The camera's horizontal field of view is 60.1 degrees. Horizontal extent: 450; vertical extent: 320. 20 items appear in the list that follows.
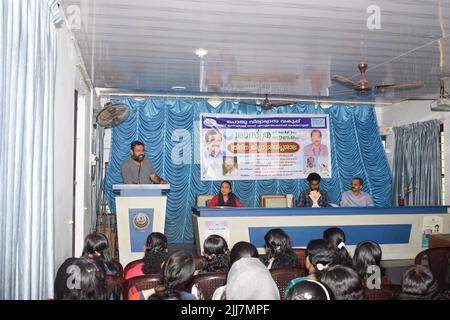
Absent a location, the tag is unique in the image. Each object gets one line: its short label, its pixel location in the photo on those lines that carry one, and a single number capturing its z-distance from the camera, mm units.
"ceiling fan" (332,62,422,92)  4609
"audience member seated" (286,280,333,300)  1530
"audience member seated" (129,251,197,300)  1893
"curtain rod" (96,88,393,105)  7437
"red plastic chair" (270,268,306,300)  2555
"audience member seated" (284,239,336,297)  2326
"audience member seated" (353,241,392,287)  2441
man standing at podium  6098
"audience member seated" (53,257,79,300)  2049
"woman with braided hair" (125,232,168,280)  2716
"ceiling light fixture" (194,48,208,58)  4660
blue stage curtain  7504
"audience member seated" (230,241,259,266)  2648
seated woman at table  5785
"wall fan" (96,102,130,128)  5617
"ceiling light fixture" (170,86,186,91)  6844
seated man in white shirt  5988
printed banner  7688
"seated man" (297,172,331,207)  5984
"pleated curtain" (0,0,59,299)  1814
